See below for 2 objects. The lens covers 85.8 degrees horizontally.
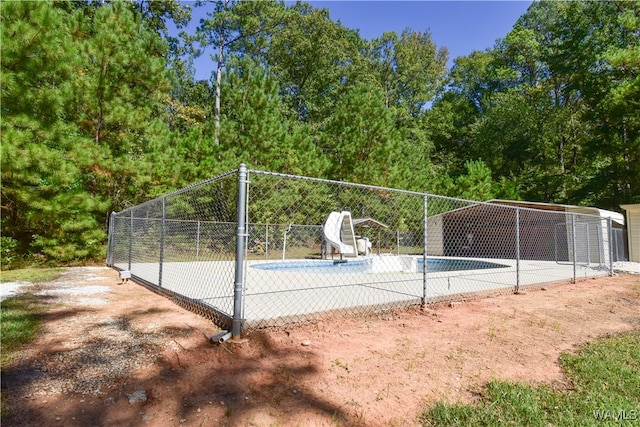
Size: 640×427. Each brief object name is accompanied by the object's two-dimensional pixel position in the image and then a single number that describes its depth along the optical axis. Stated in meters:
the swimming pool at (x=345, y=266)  9.72
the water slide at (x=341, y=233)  11.34
